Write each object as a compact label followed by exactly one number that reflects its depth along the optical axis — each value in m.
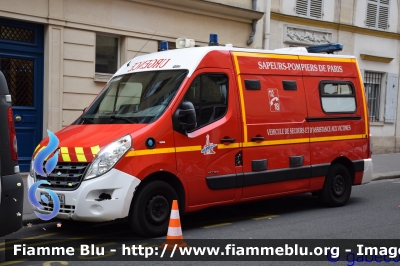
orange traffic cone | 6.77
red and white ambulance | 7.39
